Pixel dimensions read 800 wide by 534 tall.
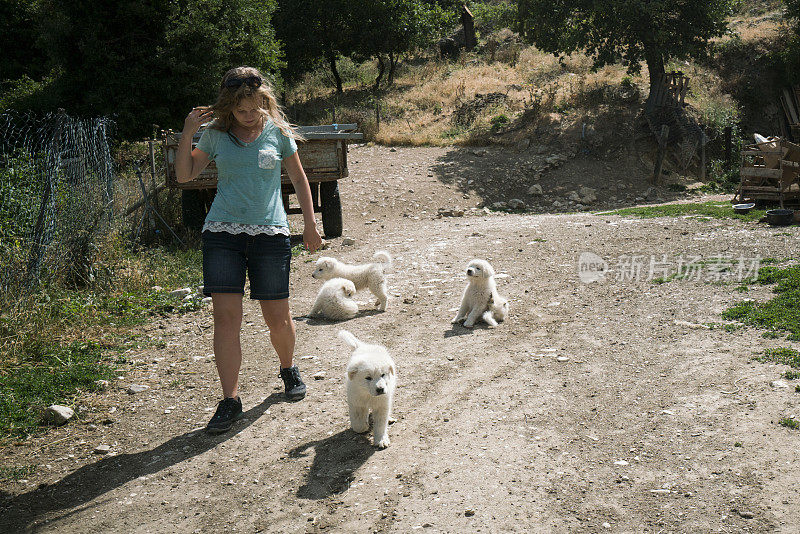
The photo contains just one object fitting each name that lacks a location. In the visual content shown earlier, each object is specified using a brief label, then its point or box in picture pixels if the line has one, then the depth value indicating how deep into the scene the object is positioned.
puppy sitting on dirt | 6.36
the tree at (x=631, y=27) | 17.69
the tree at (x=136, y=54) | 15.49
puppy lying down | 6.78
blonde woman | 4.10
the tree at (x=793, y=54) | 19.91
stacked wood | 11.77
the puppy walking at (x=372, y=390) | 4.04
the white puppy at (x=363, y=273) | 7.05
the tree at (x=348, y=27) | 25.47
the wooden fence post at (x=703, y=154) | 17.31
